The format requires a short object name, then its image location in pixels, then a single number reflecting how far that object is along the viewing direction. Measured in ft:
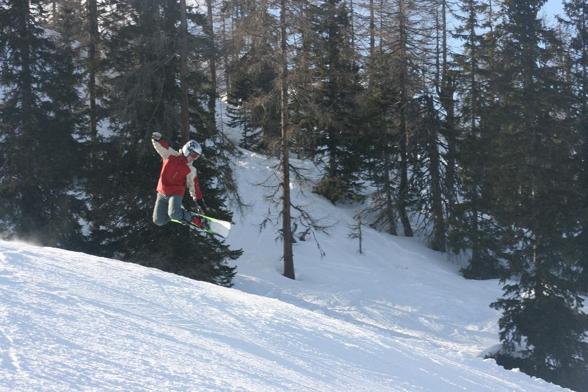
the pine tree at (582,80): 66.32
